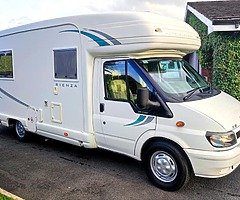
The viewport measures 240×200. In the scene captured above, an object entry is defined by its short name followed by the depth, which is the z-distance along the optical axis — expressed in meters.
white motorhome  3.14
